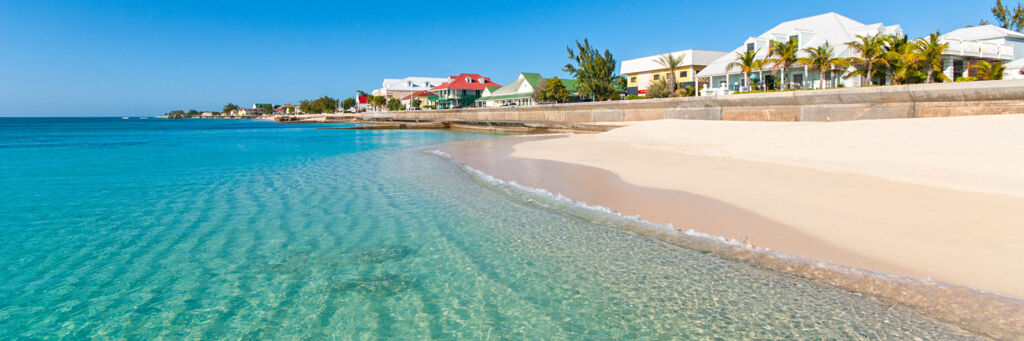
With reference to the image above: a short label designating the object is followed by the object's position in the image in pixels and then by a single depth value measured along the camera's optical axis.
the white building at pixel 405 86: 117.00
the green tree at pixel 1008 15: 54.12
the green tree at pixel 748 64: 32.38
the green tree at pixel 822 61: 27.54
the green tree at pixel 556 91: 54.26
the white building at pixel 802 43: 32.12
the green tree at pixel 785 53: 29.52
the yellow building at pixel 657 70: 48.00
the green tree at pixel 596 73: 49.12
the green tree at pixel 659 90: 41.05
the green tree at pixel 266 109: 191.50
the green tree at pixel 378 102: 110.03
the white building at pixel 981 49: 28.62
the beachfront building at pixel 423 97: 94.56
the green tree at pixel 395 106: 102.75
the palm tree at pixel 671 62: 40.31
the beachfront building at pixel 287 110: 173.32
